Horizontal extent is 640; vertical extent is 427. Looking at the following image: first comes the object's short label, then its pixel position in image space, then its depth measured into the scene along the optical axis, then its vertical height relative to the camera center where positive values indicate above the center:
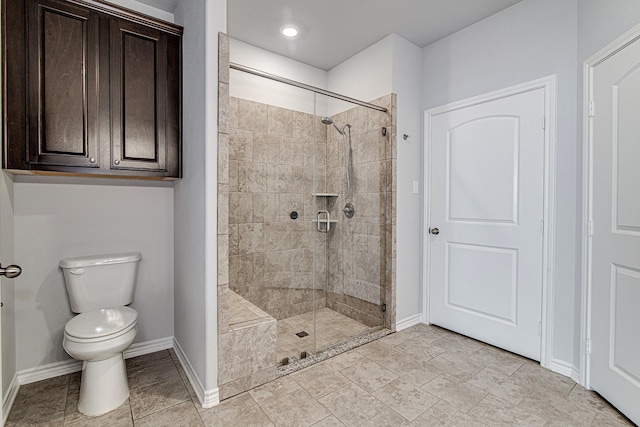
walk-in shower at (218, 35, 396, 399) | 2.60 -0.04
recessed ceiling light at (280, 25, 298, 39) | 2.80 +1.55
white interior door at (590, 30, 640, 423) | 1.75 -0.12
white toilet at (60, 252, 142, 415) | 1.81 -0.66
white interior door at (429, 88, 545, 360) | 2.40 -0.08
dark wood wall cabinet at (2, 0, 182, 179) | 1.84 +0.73
